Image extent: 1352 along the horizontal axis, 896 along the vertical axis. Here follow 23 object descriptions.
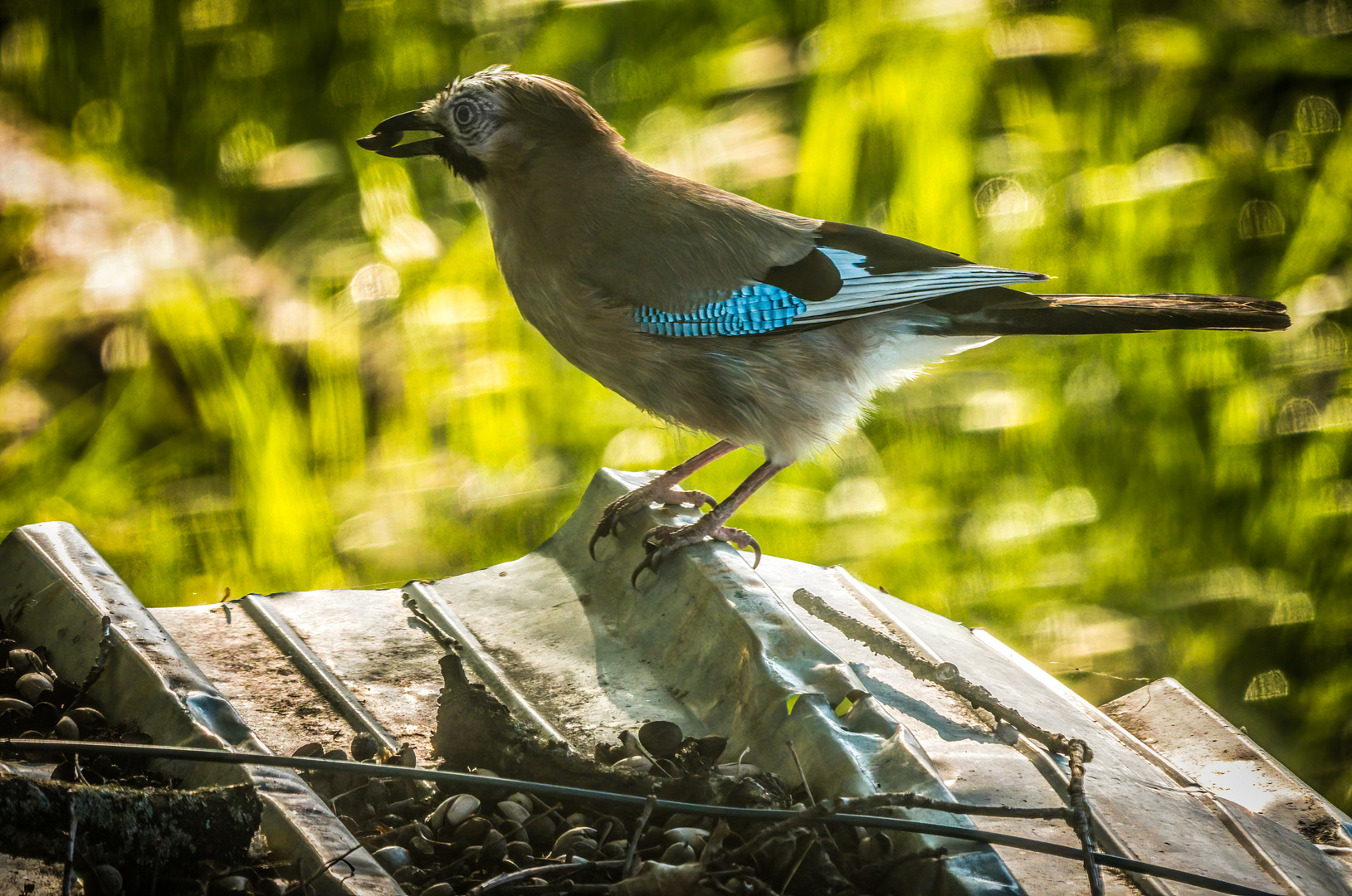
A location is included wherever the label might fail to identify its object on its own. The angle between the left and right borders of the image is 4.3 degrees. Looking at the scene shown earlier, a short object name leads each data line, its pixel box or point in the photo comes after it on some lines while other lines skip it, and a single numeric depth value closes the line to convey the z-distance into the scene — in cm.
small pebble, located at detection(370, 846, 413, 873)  618
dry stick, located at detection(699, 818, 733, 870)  617
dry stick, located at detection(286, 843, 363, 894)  615
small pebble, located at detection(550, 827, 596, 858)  619
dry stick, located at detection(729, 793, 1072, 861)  616
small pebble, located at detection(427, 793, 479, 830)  620
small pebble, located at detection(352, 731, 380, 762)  622
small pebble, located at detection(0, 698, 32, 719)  622
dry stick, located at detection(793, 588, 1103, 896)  617
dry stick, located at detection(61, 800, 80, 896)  580
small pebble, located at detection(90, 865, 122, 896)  615
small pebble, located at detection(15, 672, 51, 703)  622
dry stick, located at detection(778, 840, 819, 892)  617
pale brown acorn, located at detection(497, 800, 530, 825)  620
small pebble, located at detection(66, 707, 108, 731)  621
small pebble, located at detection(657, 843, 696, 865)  618
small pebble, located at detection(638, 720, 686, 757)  622
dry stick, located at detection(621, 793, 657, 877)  616
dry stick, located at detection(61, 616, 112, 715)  622
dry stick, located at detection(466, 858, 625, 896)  616
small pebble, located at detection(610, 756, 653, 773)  621
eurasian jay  636
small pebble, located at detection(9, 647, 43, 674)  624
